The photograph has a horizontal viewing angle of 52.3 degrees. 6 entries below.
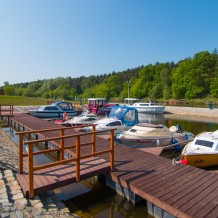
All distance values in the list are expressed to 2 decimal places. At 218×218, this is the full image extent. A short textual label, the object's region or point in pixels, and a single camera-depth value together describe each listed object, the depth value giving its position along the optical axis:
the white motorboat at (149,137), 13.26
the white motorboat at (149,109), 39.21
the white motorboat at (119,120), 16.34
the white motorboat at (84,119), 20.73
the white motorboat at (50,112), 28.72
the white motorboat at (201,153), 9.74
